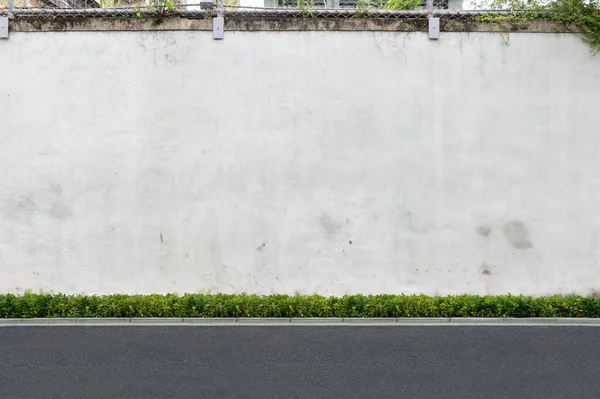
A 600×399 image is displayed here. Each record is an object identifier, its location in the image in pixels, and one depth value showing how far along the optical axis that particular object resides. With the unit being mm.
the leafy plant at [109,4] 9827
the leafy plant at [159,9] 9406
